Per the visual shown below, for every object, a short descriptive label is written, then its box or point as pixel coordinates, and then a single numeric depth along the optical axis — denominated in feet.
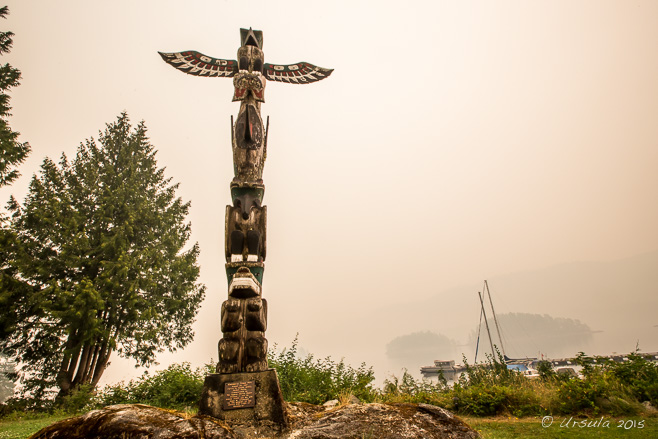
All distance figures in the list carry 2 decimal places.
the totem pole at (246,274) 15.74
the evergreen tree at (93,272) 33.88
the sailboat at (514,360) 80.07
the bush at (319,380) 26.48
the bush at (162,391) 30.42
